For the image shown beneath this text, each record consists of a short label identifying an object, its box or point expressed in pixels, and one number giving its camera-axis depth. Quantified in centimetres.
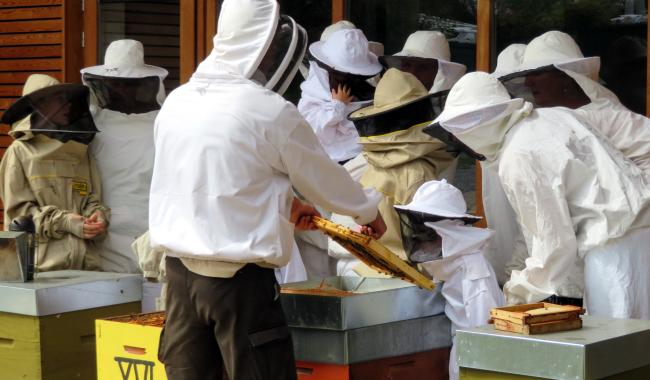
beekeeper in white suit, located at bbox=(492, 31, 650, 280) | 941
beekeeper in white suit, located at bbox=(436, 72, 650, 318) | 790
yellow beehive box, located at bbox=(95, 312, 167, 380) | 810
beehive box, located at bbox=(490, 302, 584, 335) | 631
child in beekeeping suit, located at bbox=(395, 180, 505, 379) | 852
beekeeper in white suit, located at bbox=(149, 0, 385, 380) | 671
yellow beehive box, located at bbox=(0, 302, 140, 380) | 895
